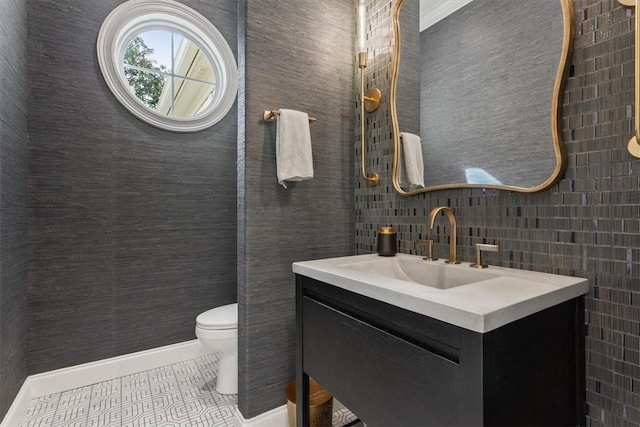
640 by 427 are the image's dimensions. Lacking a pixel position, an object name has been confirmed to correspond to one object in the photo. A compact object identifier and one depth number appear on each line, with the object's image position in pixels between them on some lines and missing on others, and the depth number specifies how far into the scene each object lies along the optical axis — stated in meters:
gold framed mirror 0.98
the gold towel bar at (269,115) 1.46
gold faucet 1.19
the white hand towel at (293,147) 1.45
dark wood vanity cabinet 0.64
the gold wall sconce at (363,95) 1.62
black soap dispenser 1.43
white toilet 1.76
